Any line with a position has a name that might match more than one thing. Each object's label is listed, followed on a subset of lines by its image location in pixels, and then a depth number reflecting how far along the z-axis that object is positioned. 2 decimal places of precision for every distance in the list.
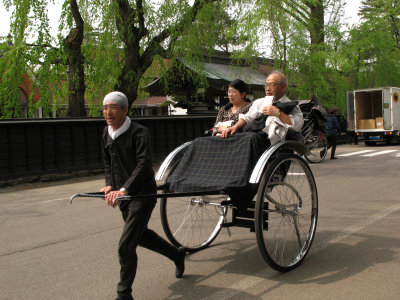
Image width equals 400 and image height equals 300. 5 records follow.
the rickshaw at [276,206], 3.42
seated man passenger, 3.86
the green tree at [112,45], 11.95
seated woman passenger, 4.25
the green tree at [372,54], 22.08
